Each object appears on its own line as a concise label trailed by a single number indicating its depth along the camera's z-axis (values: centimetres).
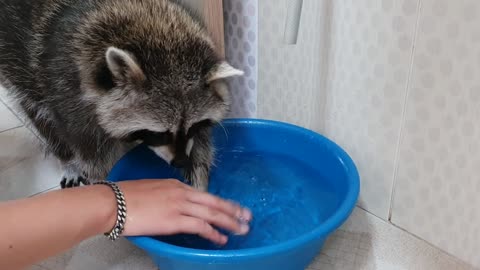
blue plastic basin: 95
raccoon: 109
